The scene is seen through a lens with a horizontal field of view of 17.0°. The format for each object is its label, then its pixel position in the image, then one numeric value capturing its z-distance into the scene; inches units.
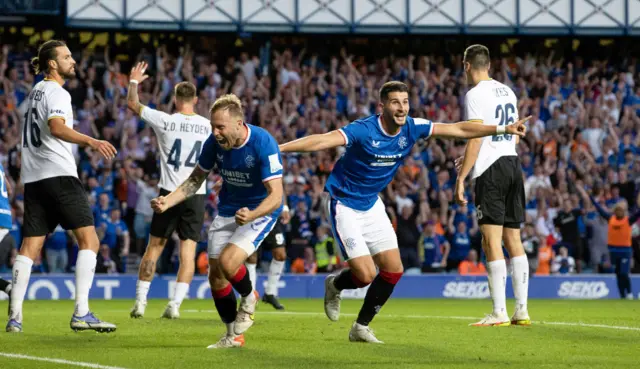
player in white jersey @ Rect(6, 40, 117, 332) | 749.2
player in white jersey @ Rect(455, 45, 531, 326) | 858.3
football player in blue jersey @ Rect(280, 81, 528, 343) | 724.6
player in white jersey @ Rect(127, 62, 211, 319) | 980.2
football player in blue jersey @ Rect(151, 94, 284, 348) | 662.5
